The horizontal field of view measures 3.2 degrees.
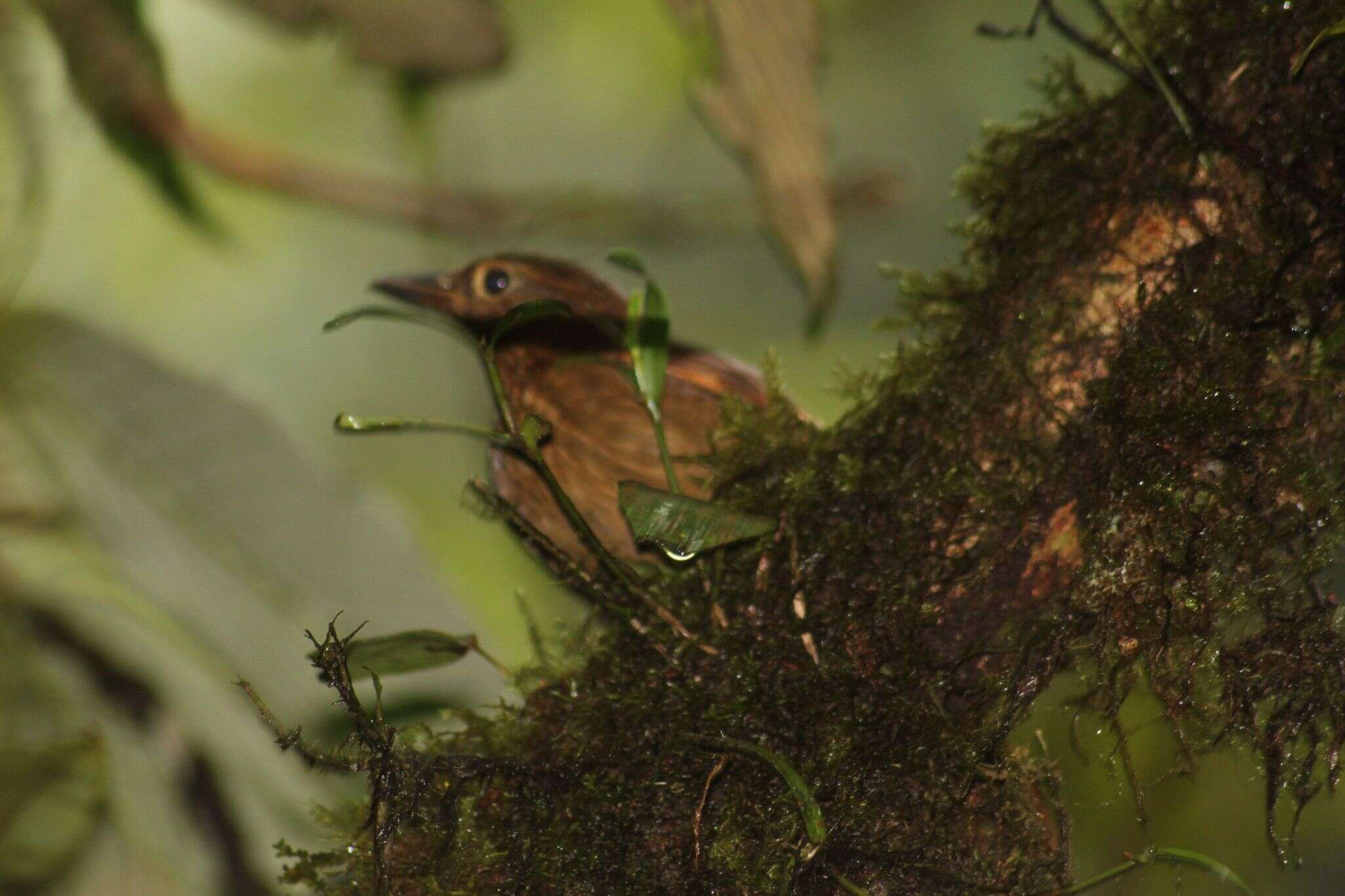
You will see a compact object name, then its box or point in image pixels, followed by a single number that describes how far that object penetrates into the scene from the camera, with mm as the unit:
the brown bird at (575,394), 4986
